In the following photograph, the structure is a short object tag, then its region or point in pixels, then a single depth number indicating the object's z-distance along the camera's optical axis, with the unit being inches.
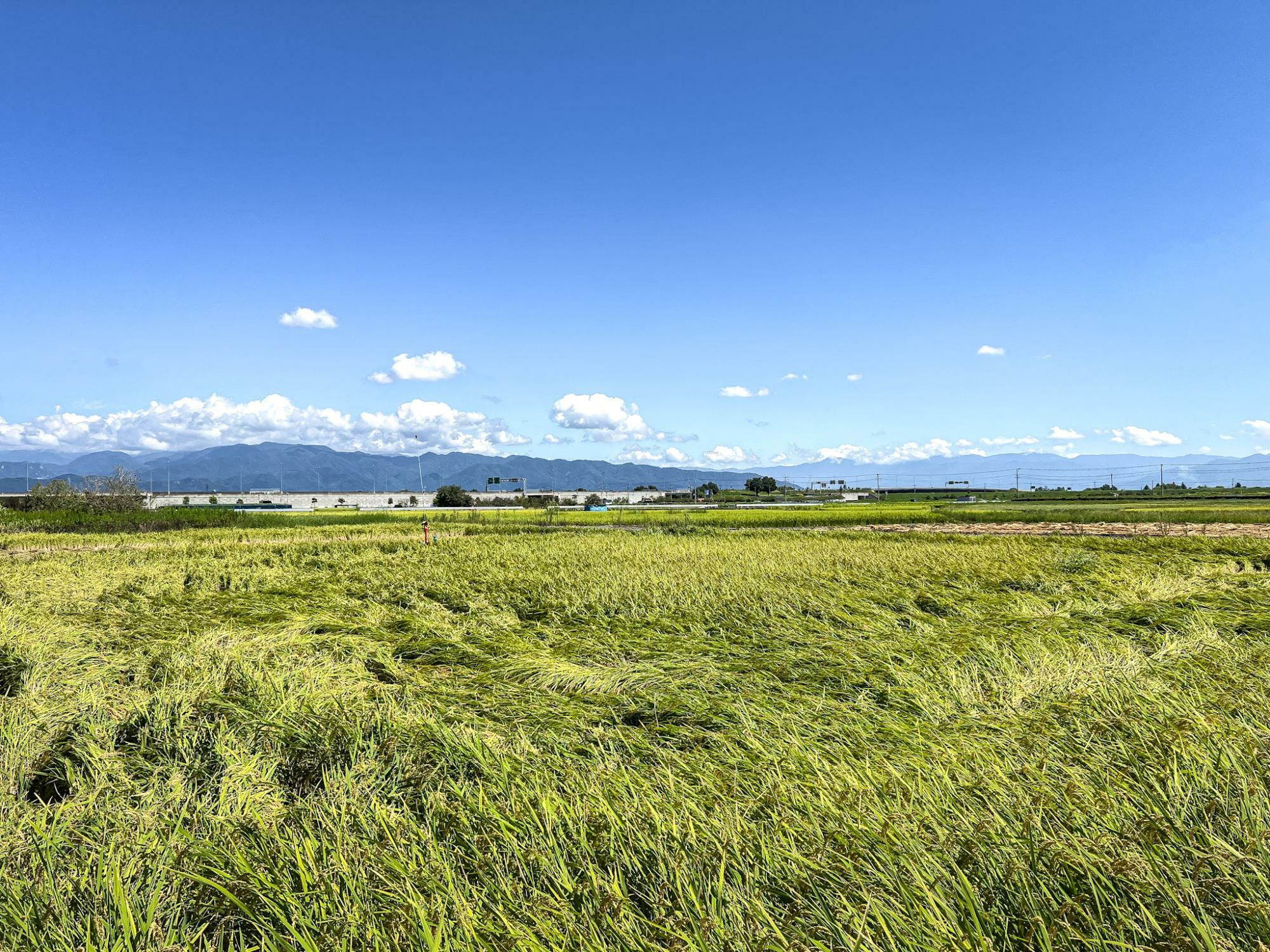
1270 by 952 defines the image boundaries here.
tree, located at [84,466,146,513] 1658.5
